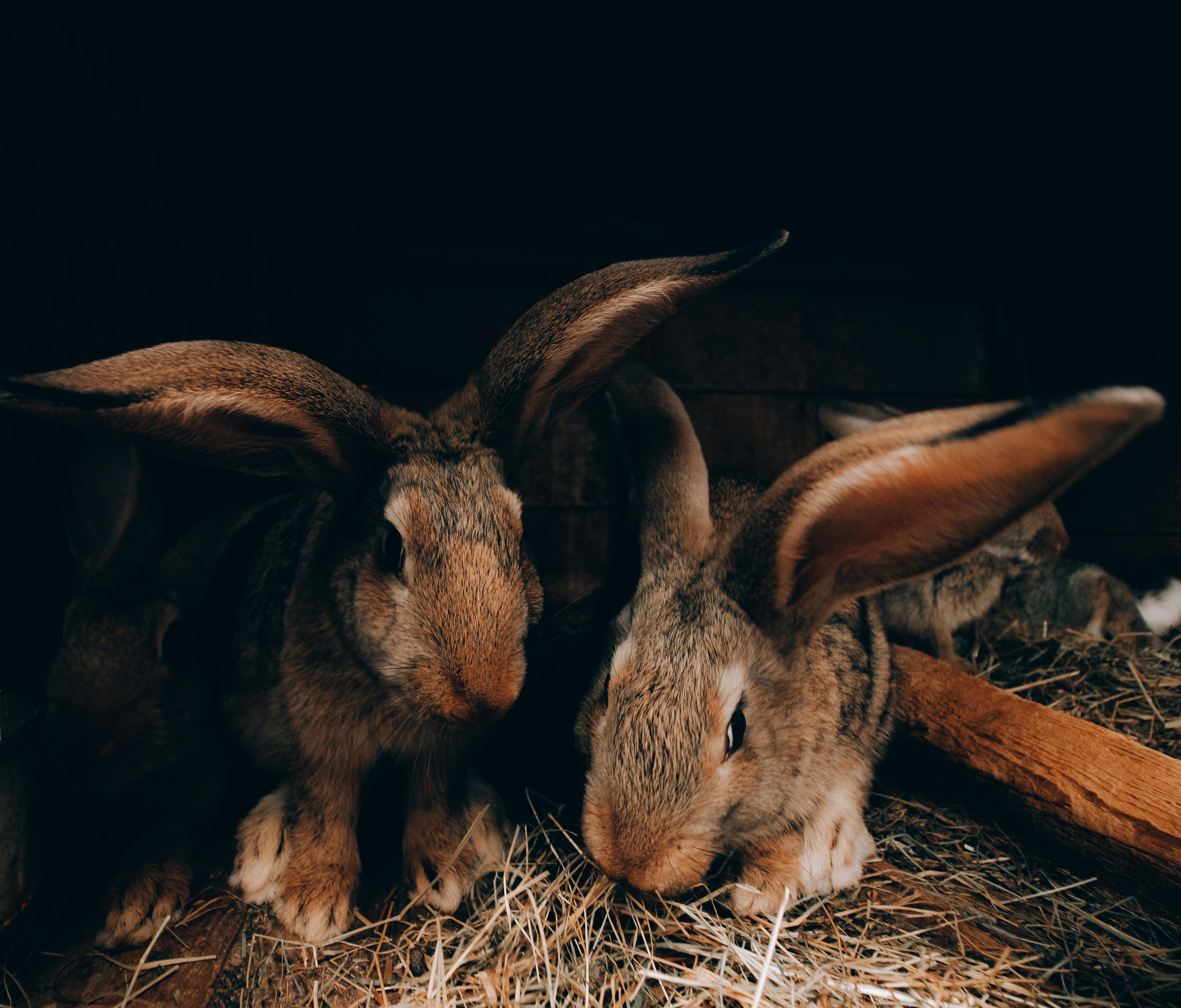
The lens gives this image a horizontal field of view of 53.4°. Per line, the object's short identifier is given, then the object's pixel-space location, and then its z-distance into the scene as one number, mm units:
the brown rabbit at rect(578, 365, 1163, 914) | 406
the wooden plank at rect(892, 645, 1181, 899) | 453
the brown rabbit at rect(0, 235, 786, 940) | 437
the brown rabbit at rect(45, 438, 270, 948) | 482
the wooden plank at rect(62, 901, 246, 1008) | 444
